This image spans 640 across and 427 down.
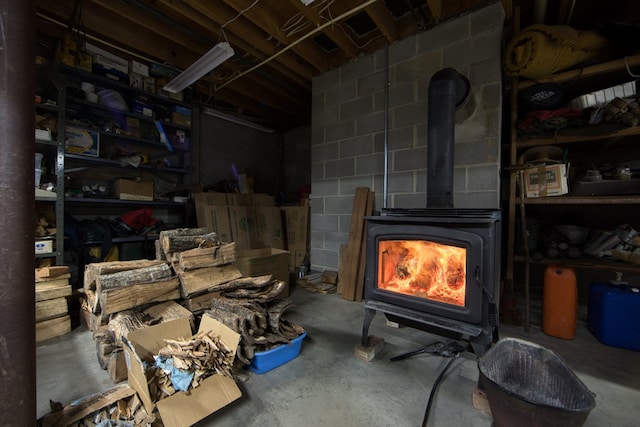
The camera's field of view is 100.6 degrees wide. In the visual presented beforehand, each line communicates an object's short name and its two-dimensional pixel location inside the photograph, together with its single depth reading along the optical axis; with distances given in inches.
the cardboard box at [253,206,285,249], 154.6
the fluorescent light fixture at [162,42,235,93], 91.3
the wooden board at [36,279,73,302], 74.7
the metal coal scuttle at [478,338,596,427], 34.0
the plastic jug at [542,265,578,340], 74.2
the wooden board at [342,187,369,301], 107.3
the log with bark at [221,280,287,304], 70.6
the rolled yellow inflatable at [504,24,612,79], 74.5
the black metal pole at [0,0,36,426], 33.4
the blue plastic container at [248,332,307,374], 58.9
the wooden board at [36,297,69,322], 73.6
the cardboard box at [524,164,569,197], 78.7
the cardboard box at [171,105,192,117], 137.2
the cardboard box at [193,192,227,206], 141.5
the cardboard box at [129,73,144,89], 120.1
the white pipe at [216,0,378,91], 81.7
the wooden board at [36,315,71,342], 73.2
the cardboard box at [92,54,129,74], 110.7
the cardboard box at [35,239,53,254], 92.0
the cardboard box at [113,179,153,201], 116.7
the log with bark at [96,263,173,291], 64.7
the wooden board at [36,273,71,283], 76.5
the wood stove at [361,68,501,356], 54.6
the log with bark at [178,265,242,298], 73.5
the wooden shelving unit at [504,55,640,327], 73.4
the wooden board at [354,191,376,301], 106.8
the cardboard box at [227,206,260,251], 144.3
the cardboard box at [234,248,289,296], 97.5
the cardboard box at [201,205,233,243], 136.1
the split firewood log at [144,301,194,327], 66.9
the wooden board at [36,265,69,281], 76.9
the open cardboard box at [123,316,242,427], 43.8
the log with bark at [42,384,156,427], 41.6
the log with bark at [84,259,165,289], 69.3
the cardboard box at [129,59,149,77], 120.7
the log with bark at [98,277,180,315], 63.3
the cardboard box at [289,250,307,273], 151.6
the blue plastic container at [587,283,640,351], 69.4
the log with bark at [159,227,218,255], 78.0
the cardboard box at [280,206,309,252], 155.4
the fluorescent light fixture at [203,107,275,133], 162.9
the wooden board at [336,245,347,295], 113.2
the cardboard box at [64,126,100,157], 105.0
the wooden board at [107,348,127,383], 55.7
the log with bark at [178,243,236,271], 74.9
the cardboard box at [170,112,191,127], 136.4
